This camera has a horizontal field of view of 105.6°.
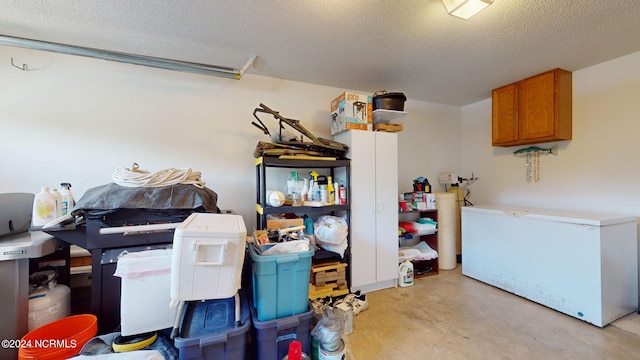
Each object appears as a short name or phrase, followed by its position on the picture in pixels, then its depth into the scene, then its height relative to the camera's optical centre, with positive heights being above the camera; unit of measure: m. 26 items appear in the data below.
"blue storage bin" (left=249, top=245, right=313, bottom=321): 1.41 -0.61
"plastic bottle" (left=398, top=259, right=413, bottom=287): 2.79 -1.08
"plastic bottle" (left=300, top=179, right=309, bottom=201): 2.49 -0.10
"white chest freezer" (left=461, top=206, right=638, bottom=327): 1.98 -0.74
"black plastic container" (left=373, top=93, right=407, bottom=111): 2.61 +0.86
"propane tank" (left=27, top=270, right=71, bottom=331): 1.44 -0.72
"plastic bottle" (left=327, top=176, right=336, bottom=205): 2.48 -0.12
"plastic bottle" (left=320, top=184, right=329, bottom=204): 2.47 -0.14
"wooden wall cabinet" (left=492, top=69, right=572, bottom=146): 2.61 +0.81
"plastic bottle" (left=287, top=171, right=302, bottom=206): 2.41 -0.09
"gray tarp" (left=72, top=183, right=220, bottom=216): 1.49 -0.11
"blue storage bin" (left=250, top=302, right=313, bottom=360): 1.36 -0.88
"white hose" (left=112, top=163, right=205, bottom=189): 1.63 +0.03
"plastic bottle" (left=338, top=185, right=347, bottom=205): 2.51 -0.15
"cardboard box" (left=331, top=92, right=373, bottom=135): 2.54 +0.74
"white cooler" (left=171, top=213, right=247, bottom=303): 1.14 -0.39
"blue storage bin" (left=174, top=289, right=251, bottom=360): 1.18 -0.77
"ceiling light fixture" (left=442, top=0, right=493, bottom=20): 1.51 +1.11
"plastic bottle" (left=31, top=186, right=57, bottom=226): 1.55 -0.17
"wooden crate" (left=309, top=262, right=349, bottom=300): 2.28 -0.96
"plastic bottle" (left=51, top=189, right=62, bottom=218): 1.62 -0.13
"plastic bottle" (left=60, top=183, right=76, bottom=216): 1.70 -0.13
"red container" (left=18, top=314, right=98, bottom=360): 1.19 -0.83
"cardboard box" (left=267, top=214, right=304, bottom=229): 2.14 -0.37
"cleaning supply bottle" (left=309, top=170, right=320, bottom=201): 2.48 -0.09
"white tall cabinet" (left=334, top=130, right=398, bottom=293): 2.55 -0.30
